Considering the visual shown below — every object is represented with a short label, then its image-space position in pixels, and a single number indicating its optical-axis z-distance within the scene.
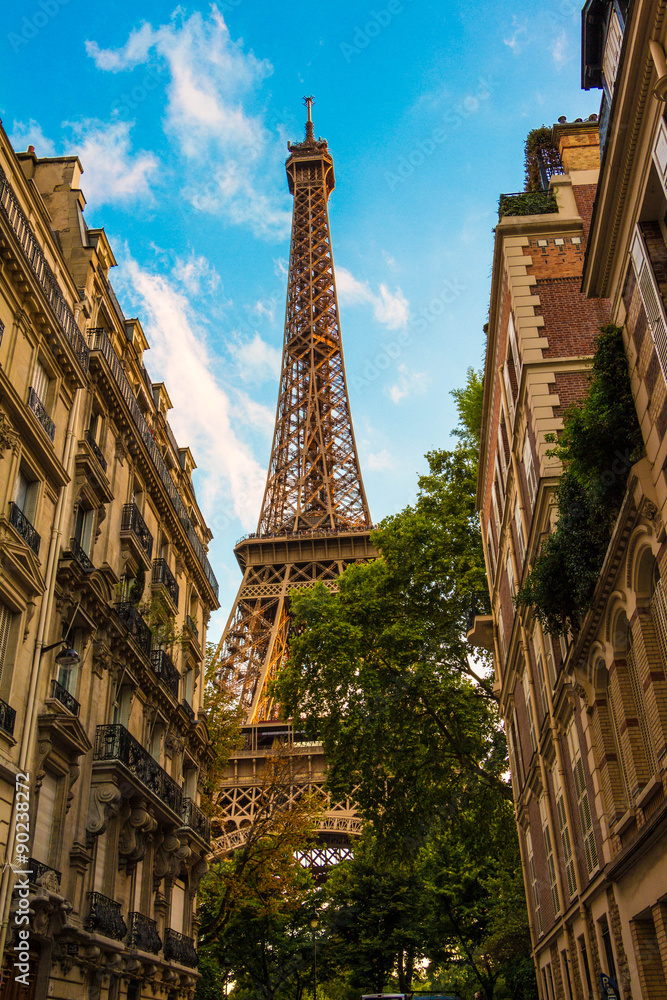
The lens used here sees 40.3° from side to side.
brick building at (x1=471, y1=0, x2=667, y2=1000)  11.23
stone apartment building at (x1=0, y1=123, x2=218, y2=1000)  16.17
